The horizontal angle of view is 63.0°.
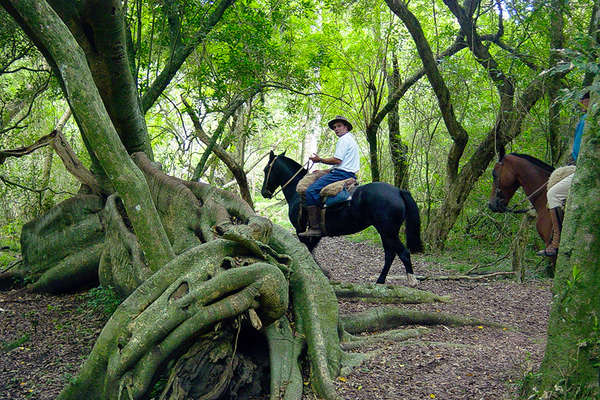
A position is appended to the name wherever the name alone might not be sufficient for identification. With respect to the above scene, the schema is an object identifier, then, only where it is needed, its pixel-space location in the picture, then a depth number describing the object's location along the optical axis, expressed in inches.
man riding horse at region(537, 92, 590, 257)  281.8
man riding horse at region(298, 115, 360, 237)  347.6
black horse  354.3
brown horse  316.2
